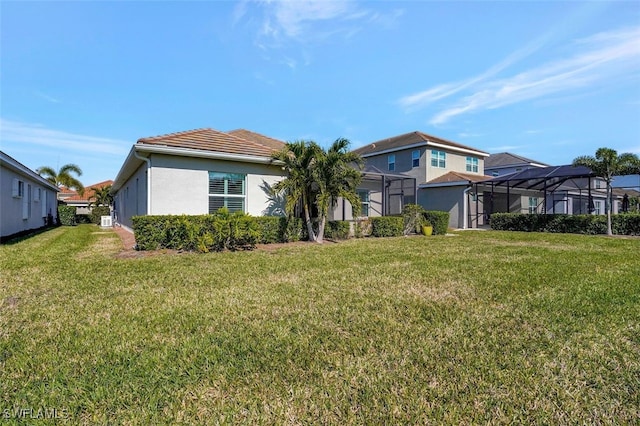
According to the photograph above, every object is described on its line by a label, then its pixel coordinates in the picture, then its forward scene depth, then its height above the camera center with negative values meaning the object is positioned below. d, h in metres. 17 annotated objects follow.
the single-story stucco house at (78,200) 36.28 +1.69
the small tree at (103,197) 31.86 +1.66
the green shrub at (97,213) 29.78 +0.08
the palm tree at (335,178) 11.38 +1.30
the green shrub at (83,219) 29.30 -0.46
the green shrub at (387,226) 14.90 -0.56
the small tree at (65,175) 28.66 +3.46
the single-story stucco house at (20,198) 11.93 +0.72
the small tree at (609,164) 15.84 +2.47
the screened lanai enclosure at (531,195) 20.07 +1.61
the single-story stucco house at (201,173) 10.34 +1.43
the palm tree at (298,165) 11.28 +1.72
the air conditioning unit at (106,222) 22.00 -0.55
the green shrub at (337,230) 13.15 -0.65
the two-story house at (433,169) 22.42 +3.49
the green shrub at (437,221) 16.70 -0.37
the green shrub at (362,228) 14.32 -0.63
